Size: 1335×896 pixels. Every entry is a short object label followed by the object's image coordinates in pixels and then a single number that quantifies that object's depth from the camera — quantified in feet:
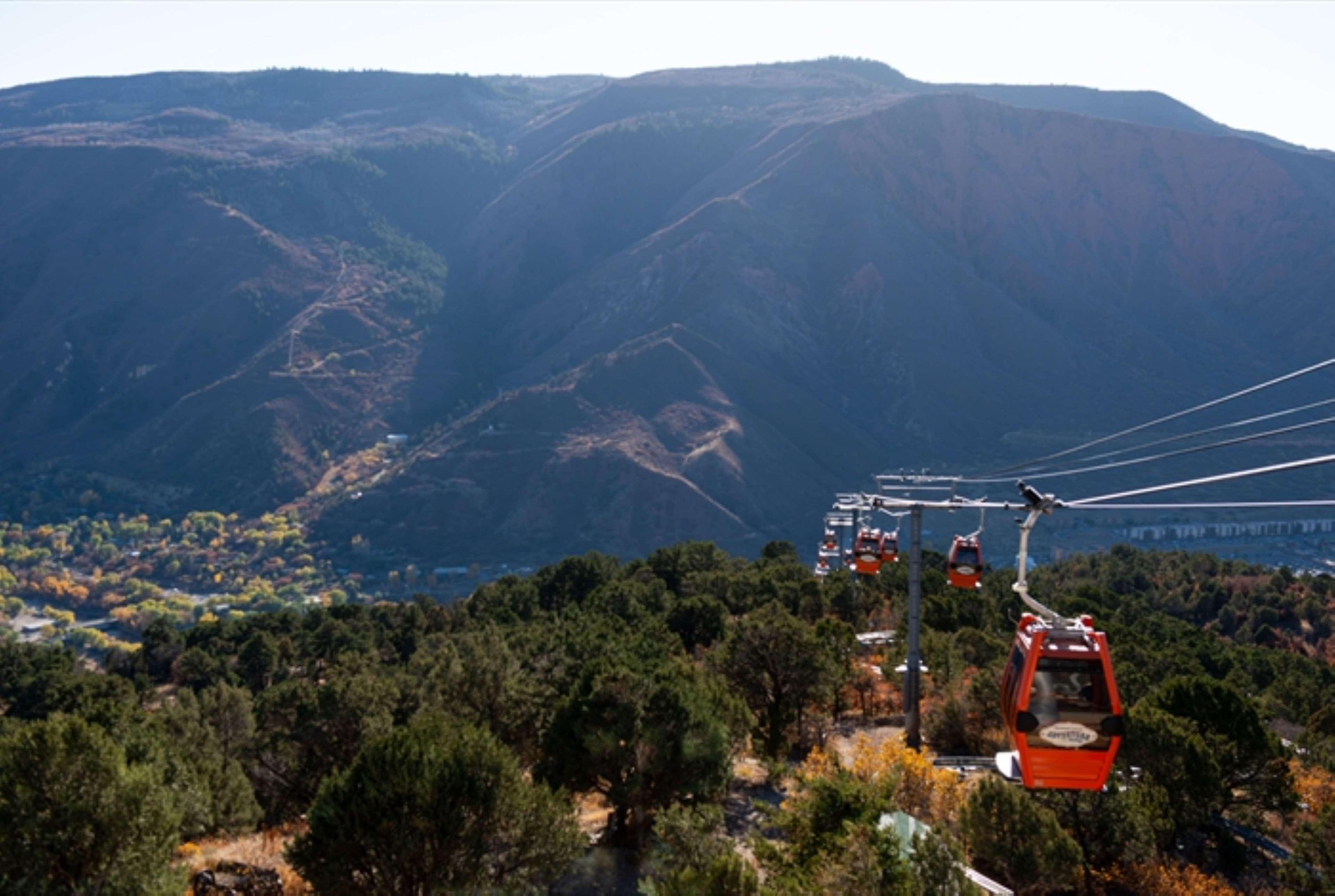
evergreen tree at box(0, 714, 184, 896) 44.11
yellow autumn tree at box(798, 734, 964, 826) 56.49
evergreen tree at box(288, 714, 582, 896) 46.37
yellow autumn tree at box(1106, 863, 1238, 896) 57.26
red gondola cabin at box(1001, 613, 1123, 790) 34.58
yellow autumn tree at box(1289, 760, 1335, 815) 74.59
